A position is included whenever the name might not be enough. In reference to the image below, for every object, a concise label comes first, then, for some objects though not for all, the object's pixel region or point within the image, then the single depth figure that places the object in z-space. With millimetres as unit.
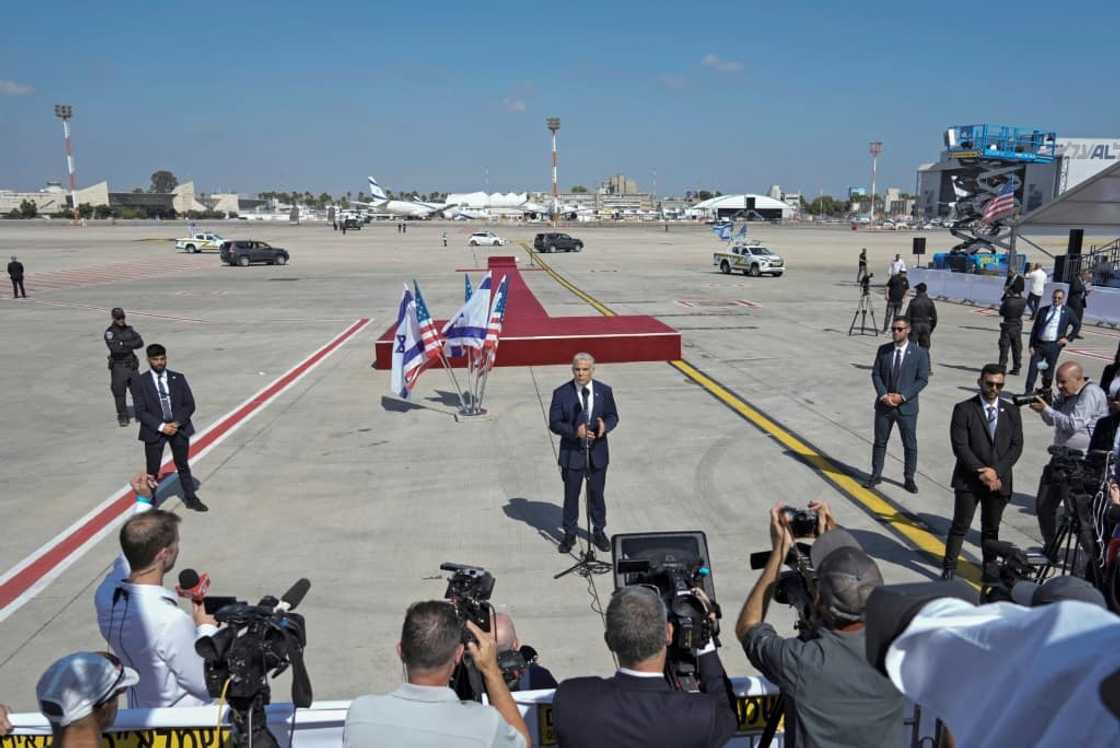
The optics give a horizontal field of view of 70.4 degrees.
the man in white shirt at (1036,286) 19562
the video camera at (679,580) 3053
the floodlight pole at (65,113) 104062
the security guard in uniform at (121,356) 11805
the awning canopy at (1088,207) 14578
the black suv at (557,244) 55031
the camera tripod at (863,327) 20081
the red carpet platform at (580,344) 15797
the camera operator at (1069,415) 6898
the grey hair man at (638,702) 2703
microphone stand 6949
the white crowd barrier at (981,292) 21906
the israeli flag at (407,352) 11766
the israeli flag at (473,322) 12141
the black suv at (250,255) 44031
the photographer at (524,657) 3750
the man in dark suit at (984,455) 6426
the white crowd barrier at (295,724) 3199
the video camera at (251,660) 2762
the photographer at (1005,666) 1097
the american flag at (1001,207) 26969
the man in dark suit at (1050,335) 12531
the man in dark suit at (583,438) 7316
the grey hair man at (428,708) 2627
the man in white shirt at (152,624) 3619
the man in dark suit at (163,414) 8328
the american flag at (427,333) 12070
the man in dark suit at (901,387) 8586
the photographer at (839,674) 2863
